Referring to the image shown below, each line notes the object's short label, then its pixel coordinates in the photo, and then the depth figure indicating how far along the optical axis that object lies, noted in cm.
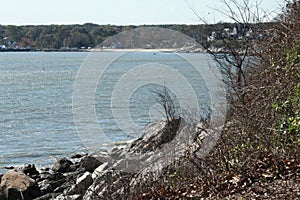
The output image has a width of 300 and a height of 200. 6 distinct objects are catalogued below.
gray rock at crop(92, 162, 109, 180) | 1291
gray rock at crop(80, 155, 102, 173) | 1727
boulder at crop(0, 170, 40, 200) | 1525
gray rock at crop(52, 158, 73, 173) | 1984
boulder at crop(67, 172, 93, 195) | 1320
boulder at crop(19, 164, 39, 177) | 1945
